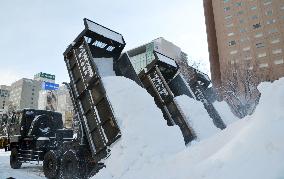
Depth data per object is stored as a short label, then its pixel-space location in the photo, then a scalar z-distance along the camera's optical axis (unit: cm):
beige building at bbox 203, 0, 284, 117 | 3865
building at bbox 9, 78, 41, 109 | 7739
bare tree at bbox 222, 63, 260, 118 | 1670
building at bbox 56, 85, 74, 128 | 6250
